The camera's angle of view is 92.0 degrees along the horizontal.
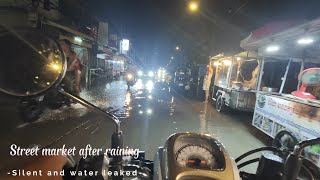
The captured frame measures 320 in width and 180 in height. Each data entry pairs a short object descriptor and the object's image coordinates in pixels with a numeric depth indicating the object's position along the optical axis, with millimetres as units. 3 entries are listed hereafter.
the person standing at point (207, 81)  11201
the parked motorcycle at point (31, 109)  5171
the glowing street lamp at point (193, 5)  11107
